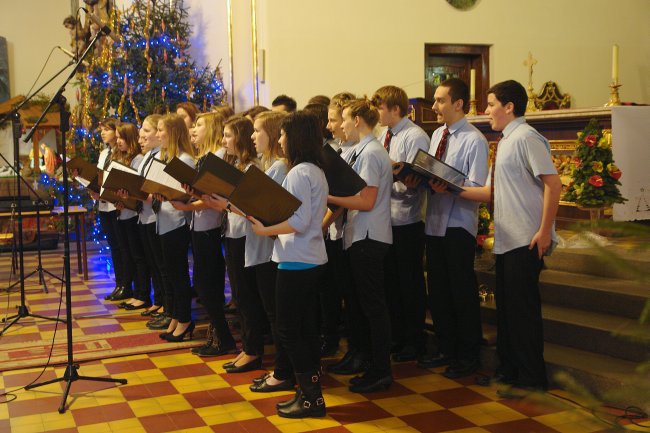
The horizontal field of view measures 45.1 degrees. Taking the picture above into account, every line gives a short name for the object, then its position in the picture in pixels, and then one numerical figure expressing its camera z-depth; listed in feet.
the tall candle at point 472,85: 25.82
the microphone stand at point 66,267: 13.57
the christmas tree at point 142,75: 31.65
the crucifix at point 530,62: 26.91
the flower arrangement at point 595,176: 19.49
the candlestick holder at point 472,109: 27.55
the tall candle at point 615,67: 23.11
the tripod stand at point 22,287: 20.29
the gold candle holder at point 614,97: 22.53
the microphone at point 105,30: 13.96
